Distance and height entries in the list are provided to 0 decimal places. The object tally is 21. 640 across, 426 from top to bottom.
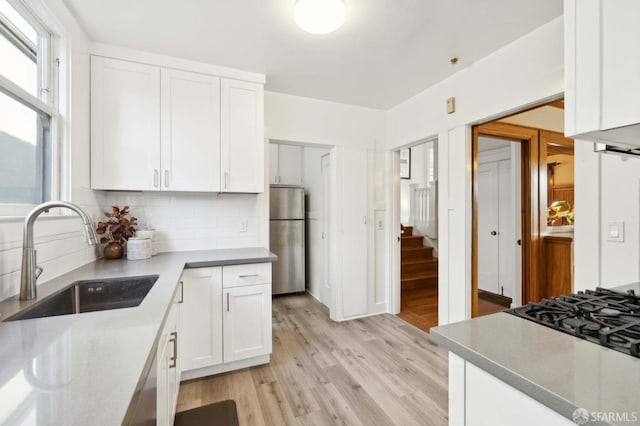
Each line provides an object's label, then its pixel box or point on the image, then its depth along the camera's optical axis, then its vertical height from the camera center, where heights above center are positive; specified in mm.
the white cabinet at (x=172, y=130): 2027 +670
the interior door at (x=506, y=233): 3354 -252
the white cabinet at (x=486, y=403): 576 -452
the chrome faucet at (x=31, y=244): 1083 -123
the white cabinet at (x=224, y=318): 1989 -807
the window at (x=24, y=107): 1245 +543
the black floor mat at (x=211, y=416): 1229 -947
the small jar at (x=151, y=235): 2162 -175
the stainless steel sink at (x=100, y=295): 1311 -434
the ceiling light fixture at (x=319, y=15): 1532 +1152
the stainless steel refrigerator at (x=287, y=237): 4020 -360
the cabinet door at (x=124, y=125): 2000 +668
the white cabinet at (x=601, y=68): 587 +332
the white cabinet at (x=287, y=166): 4375 +772
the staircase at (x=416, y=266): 4107 -842
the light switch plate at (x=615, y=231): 1508 -102
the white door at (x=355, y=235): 3168 -262
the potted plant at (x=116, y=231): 2072 -141
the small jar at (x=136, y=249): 2043 -268
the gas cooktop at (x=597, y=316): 705 -326
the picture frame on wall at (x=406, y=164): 5633 +1015
